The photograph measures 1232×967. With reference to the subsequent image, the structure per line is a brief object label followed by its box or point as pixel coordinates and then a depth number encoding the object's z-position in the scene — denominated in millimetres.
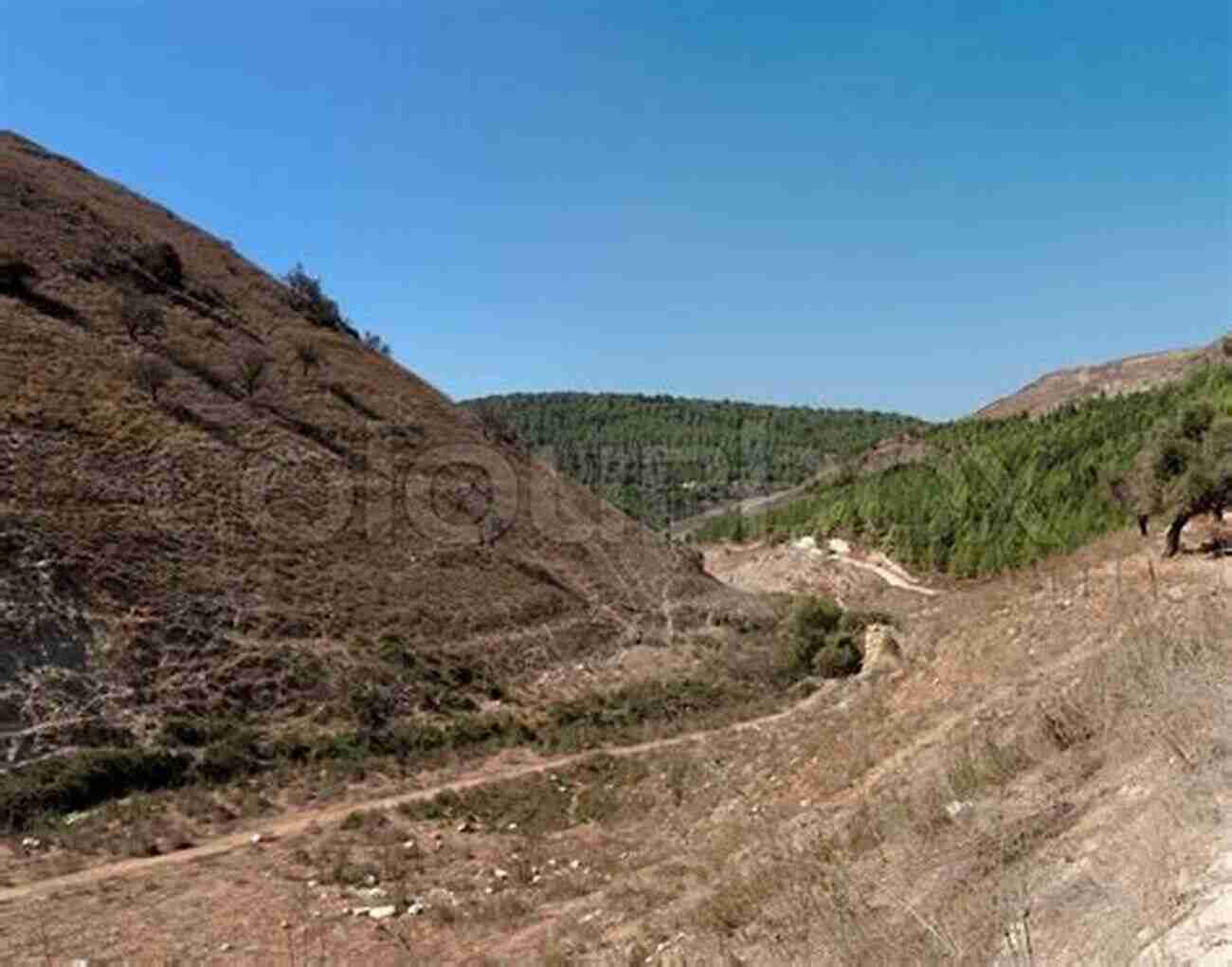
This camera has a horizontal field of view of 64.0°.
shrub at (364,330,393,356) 63903
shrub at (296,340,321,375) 50031
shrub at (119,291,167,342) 42594
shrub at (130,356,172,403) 38500
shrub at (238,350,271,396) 43812
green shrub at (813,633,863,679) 29594
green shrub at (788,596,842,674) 33312
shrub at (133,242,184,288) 51344
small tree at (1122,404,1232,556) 19891
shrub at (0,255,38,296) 40312
